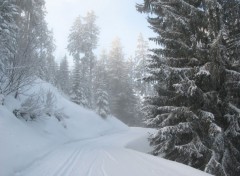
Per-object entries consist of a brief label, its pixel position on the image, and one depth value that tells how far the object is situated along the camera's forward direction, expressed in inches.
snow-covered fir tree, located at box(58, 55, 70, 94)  2113.7
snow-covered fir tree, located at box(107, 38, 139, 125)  2094.0
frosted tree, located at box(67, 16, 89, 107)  2225.1
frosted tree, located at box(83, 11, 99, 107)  2273.6
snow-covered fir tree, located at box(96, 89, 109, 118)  1551.4
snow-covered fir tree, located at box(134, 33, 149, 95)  2702.3
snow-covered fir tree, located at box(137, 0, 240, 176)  417.4
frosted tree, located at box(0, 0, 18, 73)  752.3
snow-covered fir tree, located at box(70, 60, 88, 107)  1644.9
